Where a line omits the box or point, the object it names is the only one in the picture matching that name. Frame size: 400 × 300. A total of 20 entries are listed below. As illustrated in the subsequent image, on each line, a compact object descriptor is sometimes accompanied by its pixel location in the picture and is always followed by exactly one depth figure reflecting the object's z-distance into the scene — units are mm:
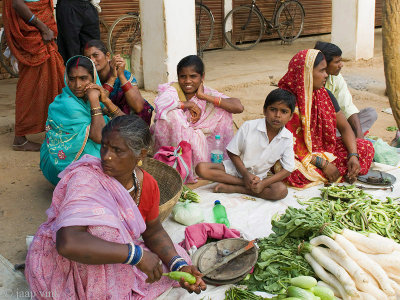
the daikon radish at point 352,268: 2506
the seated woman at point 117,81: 3961
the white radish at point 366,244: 2684
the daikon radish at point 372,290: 2494
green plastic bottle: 3375
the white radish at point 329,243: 2613
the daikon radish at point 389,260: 2637
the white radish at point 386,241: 2688
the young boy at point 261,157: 3666
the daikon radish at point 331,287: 2562
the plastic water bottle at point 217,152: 4258
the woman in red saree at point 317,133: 3924
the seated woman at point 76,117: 3465
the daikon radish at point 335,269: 2473
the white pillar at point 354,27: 8625
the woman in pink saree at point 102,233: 2068
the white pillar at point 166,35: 6062
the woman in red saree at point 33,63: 4449
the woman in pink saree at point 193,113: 4090
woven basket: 3441
